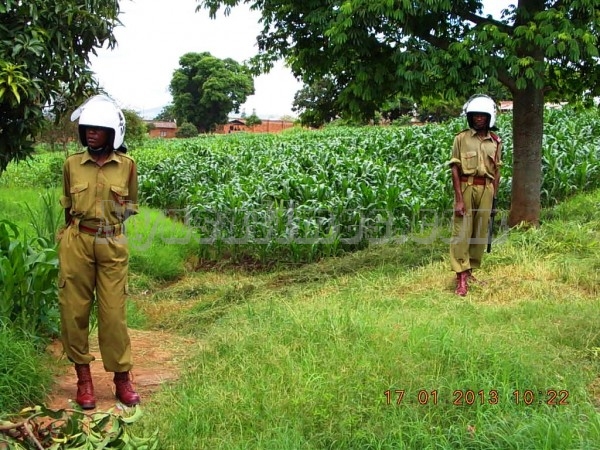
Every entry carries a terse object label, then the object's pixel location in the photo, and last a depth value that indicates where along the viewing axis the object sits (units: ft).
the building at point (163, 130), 198.88
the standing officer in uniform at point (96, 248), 12.22
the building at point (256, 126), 186.41
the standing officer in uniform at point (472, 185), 19.34
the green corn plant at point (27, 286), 13.73
